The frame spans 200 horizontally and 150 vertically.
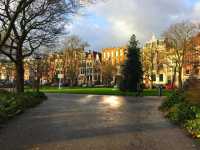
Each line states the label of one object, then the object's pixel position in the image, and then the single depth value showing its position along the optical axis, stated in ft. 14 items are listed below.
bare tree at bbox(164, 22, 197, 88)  107.80
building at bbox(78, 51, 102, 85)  186.82
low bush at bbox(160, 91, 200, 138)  18.99
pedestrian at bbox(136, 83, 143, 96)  68.20
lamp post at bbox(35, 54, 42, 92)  74.30
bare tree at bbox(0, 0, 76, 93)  44.43
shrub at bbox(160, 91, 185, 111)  29.59
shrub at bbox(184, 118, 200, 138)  17.93
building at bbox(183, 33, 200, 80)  99.67
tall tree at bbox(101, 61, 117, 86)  161.21
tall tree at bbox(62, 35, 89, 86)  148.90
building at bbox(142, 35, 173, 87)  120.26
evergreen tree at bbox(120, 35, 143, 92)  80.11
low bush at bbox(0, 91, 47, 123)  26.19
